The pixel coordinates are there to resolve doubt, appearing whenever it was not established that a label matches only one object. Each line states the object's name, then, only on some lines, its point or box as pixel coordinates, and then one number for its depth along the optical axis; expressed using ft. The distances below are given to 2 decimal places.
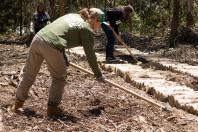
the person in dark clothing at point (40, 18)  45.85
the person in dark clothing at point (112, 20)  36.09
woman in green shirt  19.85
